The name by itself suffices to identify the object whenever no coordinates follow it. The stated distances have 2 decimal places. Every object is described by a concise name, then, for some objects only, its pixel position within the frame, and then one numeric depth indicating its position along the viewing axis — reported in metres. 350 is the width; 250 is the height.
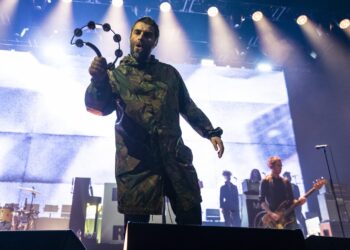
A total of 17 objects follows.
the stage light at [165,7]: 8.84
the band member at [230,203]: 7.56
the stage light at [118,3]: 8.91
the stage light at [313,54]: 10.43
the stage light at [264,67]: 10.66
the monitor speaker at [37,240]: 1.29
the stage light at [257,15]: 9.06
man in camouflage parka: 1.80
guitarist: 5.84
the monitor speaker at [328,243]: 1.59
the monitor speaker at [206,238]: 1.22
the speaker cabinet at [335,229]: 6.67
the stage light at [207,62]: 10.44
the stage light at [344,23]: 9.16
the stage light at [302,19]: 9.16
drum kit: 6.82
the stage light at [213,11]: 8.98
